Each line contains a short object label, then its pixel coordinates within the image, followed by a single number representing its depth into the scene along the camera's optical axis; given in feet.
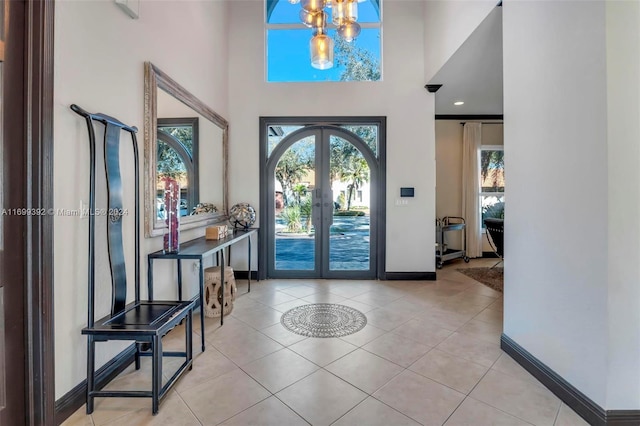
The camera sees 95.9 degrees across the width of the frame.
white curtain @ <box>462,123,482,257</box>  18.99
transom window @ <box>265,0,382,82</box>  14.30
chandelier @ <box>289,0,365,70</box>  8.63
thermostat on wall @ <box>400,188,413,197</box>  14.28
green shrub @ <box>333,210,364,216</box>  14.67
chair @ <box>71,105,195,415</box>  5.37
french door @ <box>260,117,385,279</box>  14.48
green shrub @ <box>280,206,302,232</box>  14.70
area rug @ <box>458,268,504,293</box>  13.67
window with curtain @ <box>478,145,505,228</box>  19.52
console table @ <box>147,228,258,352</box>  7.62
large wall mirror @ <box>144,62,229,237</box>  7.80
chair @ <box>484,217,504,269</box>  14.93
